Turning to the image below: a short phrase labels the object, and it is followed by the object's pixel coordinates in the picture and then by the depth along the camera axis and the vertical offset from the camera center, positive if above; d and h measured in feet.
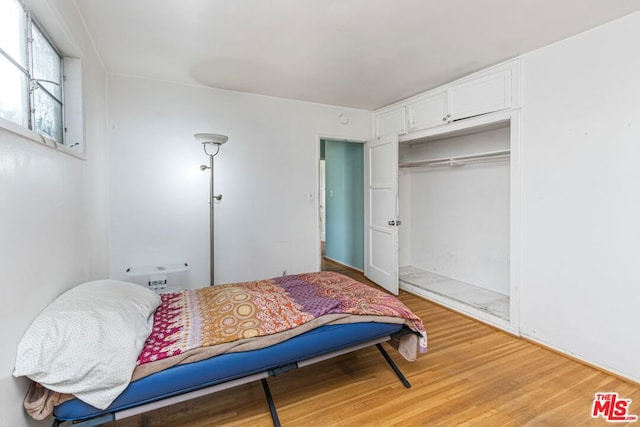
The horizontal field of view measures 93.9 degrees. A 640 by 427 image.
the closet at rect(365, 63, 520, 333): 9.23 +0.64
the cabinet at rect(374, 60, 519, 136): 8.95 +3.82
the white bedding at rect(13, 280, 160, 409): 3.81 -1.84
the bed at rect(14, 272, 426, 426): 3.96 -2.15
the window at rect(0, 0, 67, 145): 4.35 +2.35
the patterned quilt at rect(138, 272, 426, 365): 5.12 -2.07
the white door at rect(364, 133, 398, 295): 12.35 -0.01
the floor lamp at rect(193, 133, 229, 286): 9.14 +0.93
